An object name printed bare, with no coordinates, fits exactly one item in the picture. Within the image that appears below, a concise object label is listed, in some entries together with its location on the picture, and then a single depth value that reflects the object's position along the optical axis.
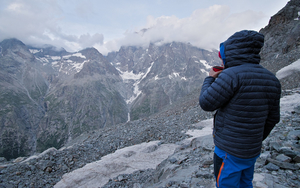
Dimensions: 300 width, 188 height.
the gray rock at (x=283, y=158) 4.88
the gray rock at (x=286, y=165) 4.55
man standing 2.48
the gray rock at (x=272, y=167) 4.76
